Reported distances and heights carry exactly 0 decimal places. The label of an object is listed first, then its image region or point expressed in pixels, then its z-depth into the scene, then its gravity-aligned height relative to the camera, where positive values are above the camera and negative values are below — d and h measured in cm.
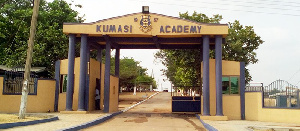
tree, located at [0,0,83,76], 2820 +430
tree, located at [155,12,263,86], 2769 +285
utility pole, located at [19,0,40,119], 1423 +105
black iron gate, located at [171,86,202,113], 2203 -172
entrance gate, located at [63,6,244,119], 1856 +282
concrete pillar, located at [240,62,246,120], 1869 -42
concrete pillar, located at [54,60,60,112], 2081 -11
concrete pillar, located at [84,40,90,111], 2084 -41
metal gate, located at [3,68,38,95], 1833 -28
